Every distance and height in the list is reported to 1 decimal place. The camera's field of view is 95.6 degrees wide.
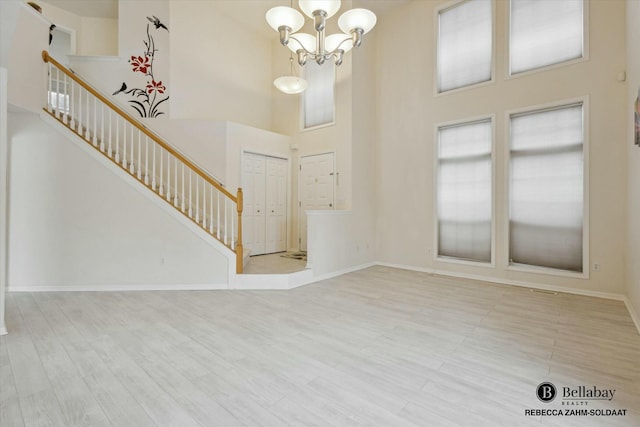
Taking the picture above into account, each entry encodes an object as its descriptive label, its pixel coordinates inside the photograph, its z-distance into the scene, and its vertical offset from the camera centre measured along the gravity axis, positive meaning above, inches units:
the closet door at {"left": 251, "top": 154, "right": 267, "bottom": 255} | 263.3 +6.7
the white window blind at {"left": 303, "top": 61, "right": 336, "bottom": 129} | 262.5 +109.8
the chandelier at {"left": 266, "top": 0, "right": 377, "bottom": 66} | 138.2 +96.0
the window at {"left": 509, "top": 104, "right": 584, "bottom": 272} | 177.2 +16.1
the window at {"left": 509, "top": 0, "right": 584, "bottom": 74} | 176.6 +115.7
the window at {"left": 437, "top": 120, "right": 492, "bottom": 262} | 210.4 +16.8
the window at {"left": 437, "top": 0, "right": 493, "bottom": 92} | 209.5 +127.3
